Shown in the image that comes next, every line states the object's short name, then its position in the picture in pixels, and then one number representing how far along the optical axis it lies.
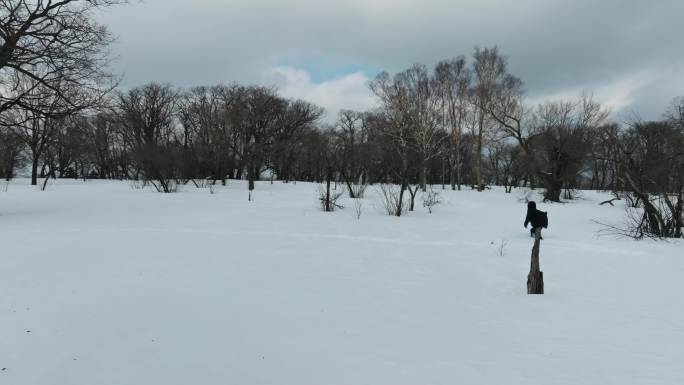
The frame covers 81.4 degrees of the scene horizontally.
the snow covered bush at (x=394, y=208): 15.36
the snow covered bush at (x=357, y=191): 21.95
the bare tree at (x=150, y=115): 48.94
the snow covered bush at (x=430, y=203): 16.95
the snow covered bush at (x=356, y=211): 14.35
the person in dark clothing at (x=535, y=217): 10.02
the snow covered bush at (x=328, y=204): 15.74
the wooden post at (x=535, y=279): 5.99
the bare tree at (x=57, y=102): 12.16
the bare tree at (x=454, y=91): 34.62
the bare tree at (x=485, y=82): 32.55
